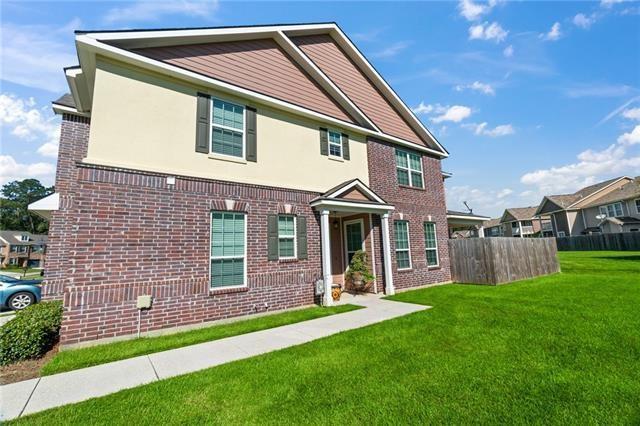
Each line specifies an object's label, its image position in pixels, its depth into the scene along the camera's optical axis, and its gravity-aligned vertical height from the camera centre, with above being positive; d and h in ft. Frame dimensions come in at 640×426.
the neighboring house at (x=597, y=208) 103.76 +12.63
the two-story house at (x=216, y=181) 19.72 +6.52
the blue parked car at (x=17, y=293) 37.29 -3.93
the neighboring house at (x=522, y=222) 156.46 +11.07
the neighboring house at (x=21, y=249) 165.99 +8.62
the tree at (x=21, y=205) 200.13 +41.65
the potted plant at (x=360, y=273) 34.71 -2.97
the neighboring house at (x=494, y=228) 178.44 +9.71
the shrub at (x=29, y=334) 15.79 -4.18
